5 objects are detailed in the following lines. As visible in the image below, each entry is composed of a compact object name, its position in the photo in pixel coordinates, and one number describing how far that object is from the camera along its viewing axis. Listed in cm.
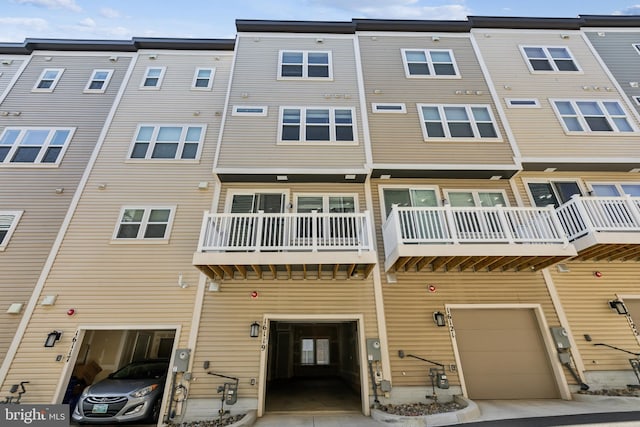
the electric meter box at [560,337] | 621
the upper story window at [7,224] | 708
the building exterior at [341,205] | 602
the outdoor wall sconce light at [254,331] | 613
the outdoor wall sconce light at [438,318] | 632
